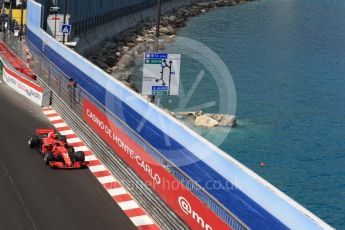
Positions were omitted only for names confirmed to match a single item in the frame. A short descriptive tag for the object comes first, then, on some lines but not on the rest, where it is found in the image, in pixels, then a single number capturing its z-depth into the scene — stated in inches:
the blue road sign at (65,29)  1644.9
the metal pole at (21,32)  2099.2
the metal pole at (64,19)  1760.1
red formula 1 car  928.3
